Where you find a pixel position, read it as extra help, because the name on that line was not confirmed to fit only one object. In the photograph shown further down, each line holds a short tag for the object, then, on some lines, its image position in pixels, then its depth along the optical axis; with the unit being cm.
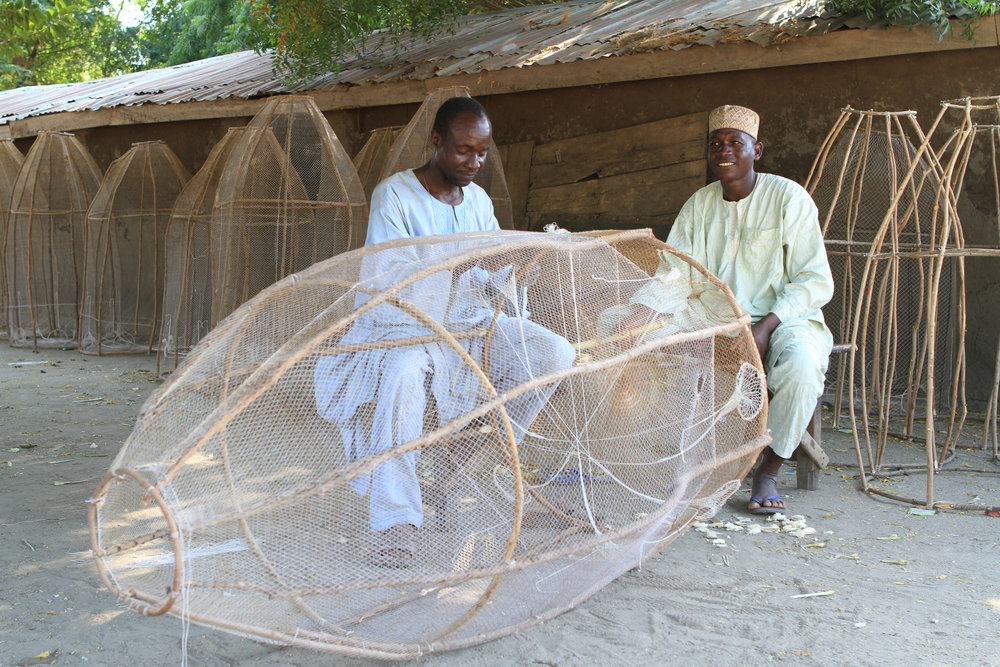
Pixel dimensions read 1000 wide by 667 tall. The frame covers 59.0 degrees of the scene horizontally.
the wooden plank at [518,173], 623
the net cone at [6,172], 870
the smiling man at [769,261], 339
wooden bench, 362
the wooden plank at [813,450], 355
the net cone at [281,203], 556
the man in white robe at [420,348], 227
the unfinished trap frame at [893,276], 401
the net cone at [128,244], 761
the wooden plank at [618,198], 558
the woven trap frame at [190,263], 666
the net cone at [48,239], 814
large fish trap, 203
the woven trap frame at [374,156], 624
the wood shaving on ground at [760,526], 319
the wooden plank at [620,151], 548
